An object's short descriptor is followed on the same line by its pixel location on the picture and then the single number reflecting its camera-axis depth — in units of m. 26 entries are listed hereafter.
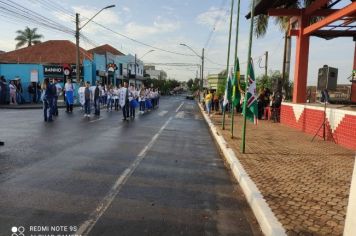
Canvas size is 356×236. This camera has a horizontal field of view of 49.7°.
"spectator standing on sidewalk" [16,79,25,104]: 28.42
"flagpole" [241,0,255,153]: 9.62
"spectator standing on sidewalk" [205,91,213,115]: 25.83
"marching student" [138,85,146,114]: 24.76
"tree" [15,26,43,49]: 64.81
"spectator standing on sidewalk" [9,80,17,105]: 27.42
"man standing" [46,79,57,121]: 16.44
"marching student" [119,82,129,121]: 19.00
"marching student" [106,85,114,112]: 27.17
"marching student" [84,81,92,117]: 19.39
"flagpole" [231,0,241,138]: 13.38
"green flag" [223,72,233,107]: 14.81
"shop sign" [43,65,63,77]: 35.28
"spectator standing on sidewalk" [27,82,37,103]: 30.12
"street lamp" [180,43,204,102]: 54.66
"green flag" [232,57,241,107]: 12.16
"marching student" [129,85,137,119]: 19.92
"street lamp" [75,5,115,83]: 29.22
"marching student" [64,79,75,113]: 21.80
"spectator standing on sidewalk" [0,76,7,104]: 26.62
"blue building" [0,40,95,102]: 32.88
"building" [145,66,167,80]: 144.09
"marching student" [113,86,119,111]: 27.26
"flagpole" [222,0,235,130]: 16.11
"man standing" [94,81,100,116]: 20.66
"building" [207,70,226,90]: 77.64
